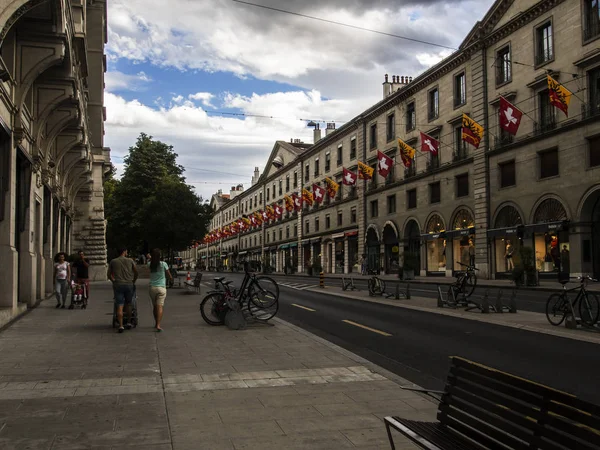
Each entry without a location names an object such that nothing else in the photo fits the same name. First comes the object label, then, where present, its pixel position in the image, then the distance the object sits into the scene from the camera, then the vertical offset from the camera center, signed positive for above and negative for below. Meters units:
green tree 32.47 +3.11
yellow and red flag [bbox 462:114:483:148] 29.95 +6.30
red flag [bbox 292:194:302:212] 57.31 +5.24
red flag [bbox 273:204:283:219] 66.88 +5.28
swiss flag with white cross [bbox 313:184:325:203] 48.34 +5.14
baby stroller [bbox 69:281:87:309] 17.39 -1.16
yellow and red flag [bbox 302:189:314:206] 53.12 +5.36
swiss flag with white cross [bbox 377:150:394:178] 37.56 +5.76
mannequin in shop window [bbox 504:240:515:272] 33.12 -0.15
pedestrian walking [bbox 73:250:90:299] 17.64 -0.42
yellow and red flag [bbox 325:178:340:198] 47.50 +5.56
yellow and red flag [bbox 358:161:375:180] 41.78 +5.99
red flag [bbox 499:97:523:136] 26.20 +6.19
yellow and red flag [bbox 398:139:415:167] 36.12 +6.31
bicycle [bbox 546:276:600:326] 11.83 -1.18
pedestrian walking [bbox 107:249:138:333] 11.81 -0.47
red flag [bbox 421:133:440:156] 33.97 +6.43
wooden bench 2.66 -0.87
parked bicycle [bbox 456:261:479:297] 16.69 -0.76
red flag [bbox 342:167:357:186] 42.99 +5.66
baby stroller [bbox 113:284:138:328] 12.35 -1.32
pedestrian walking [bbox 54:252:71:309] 17.11 -0.63
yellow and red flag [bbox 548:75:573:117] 24.16 +6.60
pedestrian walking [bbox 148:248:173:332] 11.88 -0.57
